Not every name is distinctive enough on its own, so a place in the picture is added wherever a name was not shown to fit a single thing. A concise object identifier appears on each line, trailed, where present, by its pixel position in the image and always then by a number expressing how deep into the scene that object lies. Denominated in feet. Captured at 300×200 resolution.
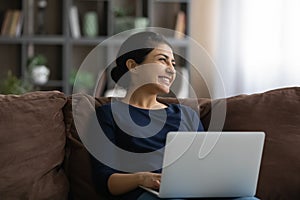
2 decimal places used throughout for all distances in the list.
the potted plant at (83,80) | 22.31
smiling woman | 9.37
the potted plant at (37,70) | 21.91
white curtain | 18.07
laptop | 8.01
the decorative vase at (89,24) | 22.64
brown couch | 9.72
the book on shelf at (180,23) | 22.86
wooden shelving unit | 22.15
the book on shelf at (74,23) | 22.33
